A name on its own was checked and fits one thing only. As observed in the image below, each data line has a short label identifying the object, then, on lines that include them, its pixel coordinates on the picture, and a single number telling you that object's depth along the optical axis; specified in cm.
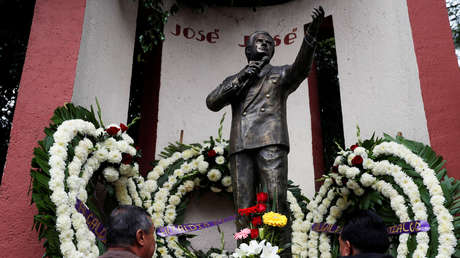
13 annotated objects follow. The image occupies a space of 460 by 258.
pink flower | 286
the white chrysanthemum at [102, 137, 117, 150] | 399
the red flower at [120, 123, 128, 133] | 428
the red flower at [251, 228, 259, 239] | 288
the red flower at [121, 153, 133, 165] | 407
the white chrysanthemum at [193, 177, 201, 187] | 496
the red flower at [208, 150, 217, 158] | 488
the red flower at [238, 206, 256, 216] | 301
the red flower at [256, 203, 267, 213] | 301
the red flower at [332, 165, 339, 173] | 440
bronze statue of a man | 365
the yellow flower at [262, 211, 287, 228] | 286
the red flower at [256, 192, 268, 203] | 309
